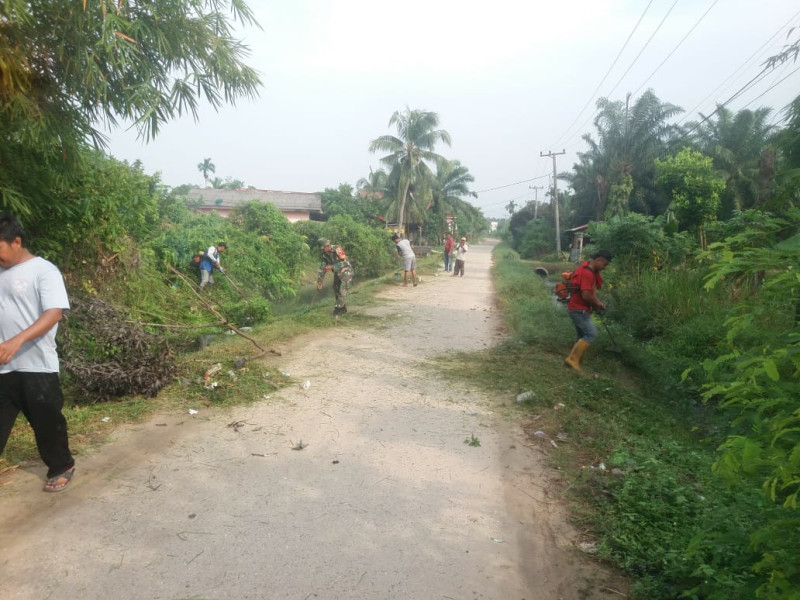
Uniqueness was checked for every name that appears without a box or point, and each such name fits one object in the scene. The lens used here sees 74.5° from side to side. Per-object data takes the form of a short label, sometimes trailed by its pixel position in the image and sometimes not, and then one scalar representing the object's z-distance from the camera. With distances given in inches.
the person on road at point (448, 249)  852.0
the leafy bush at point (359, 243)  883.4
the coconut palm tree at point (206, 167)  2795.3
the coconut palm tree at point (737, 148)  1064.2
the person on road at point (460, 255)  807.7
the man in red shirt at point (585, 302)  259.1
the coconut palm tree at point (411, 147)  1220.5
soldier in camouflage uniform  365.7
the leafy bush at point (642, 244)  446.3
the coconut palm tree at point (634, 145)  1251.2
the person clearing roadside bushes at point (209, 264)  528.4
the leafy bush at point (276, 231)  689.6
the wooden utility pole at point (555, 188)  1389.8
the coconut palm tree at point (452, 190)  1695.4
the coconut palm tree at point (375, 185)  1393.9
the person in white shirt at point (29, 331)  118.3
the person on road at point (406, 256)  594.9
